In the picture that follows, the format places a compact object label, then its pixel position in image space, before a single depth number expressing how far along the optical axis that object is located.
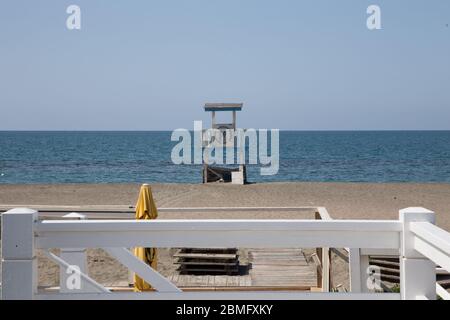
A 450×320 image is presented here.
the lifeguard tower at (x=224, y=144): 30.05
